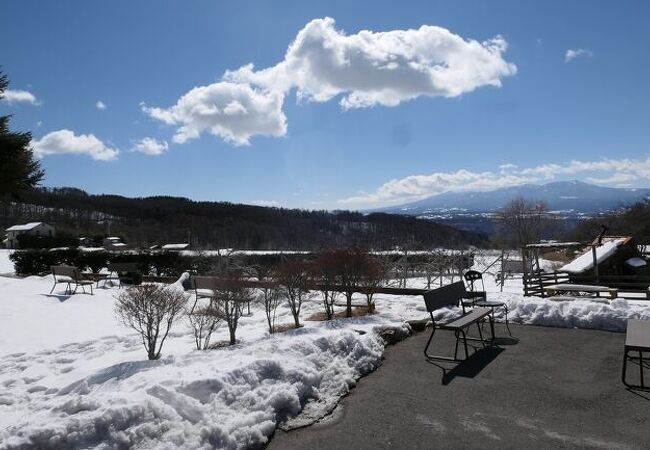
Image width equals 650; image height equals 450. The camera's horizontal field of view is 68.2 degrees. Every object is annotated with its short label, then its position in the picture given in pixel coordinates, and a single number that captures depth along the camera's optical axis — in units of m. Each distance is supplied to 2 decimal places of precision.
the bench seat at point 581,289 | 10.11
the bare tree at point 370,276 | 9.63
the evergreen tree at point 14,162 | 8.02
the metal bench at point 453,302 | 6.06
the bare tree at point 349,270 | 9.54
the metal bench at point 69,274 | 14.63
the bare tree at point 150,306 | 6.99
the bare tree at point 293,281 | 8.84
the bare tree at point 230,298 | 7.73
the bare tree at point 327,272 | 9.53
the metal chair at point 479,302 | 7.46
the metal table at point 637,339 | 4.59
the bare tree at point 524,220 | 52.94
